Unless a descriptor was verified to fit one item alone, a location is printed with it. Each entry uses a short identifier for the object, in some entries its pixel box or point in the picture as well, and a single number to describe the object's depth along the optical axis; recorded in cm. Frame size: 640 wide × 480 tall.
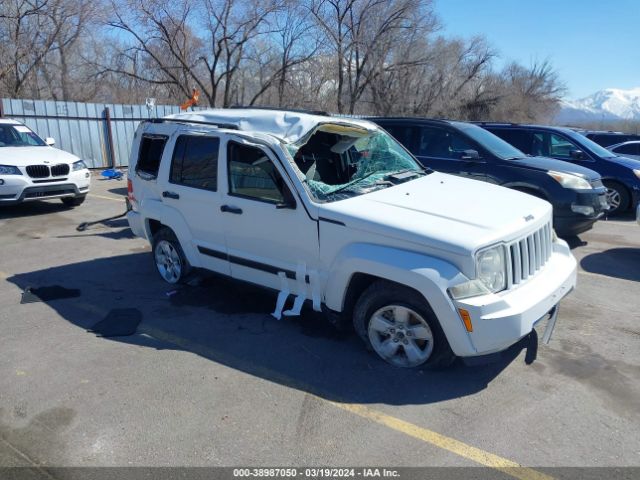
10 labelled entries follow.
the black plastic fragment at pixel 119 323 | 466
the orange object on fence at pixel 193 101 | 1219
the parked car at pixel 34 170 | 895
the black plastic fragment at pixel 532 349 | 408
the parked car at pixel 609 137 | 1552
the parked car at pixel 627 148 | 1416
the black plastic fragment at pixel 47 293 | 548
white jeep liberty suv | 351
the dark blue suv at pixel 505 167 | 734
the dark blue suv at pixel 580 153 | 983
